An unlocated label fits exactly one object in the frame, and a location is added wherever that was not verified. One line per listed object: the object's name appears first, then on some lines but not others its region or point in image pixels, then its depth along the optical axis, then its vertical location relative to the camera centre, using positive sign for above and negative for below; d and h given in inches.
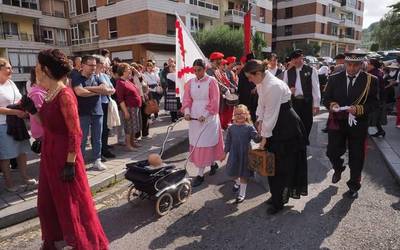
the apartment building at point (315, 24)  2037.4 +293.1
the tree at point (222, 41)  1129.4 +100.2
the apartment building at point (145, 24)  1131.9 +177.0
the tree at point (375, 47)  2076.5 +126.3
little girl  179.3 -43.0
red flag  411.6 +52.7
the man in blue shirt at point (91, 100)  206.2 -18.6
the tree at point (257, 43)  1344.7 +108.0
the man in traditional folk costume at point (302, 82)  243.3 -10.9
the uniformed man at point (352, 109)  175.2 -22.7
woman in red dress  110.8 -31.9
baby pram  158.7 -57.6
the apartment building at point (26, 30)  1170.0 +173.2
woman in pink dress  197.3 -29.8
